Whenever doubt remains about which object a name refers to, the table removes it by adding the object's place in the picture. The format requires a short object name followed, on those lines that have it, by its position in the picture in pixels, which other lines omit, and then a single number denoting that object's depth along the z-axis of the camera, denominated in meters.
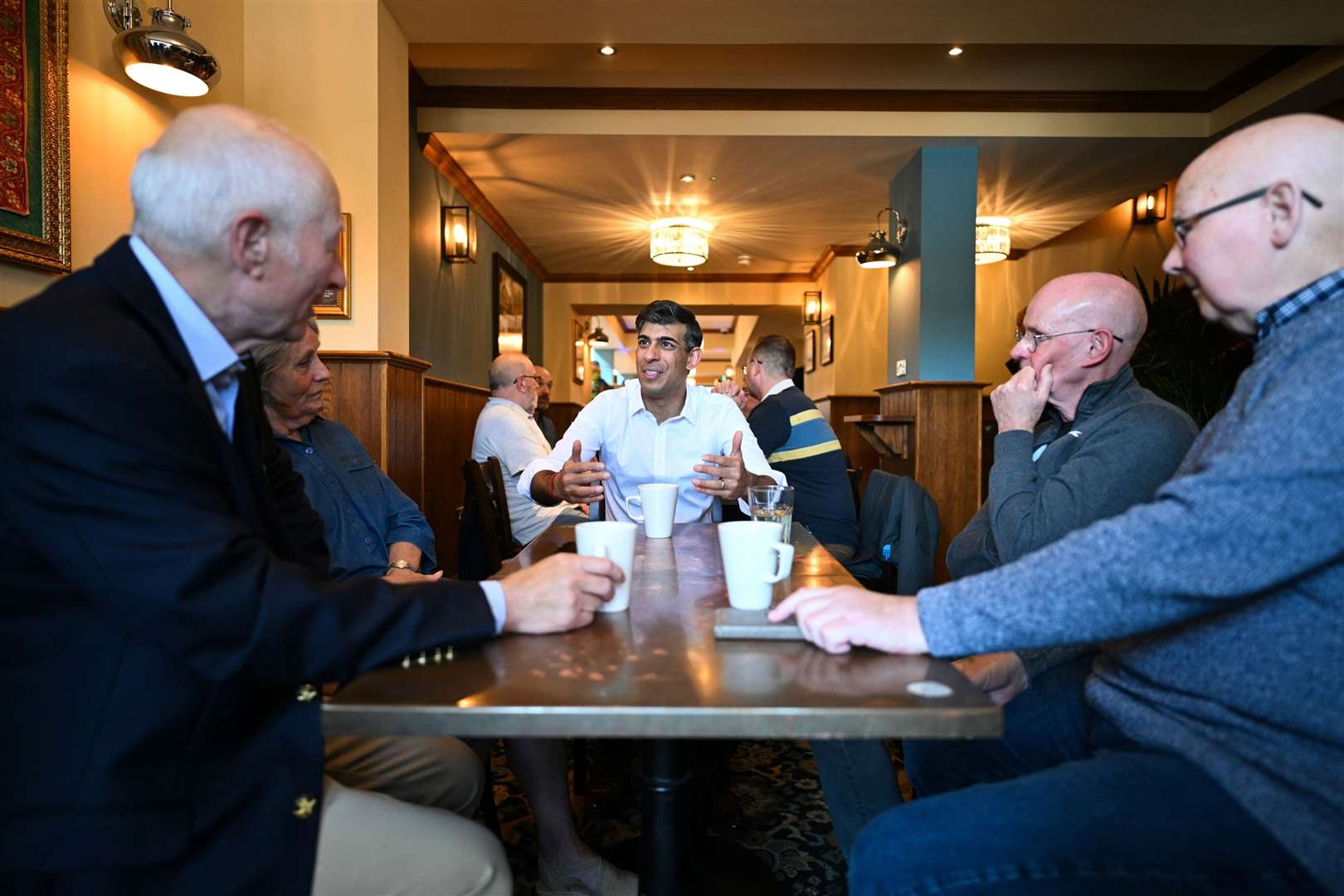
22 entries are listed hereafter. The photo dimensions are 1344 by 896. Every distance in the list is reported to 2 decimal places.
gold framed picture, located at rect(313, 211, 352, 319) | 3.89
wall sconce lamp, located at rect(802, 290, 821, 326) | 9.55
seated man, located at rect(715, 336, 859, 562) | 3.23
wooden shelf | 5.96
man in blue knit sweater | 0.82
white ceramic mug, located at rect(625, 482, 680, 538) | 1.76
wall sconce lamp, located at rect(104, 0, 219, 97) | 2.59
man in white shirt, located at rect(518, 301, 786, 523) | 2.68
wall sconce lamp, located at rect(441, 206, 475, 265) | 5.83
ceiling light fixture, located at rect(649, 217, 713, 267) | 7.41
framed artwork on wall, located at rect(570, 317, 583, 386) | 11.19
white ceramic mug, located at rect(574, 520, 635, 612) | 1.11
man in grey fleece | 1.38
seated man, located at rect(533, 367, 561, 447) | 5.99
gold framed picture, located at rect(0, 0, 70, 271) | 2.30
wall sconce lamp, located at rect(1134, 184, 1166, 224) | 7.45
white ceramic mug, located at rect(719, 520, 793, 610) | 1.04
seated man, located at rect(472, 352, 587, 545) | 3.65
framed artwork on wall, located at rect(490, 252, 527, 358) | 7.68
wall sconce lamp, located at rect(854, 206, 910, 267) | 5.91
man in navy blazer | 0.78
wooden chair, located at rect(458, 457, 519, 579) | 2.57
